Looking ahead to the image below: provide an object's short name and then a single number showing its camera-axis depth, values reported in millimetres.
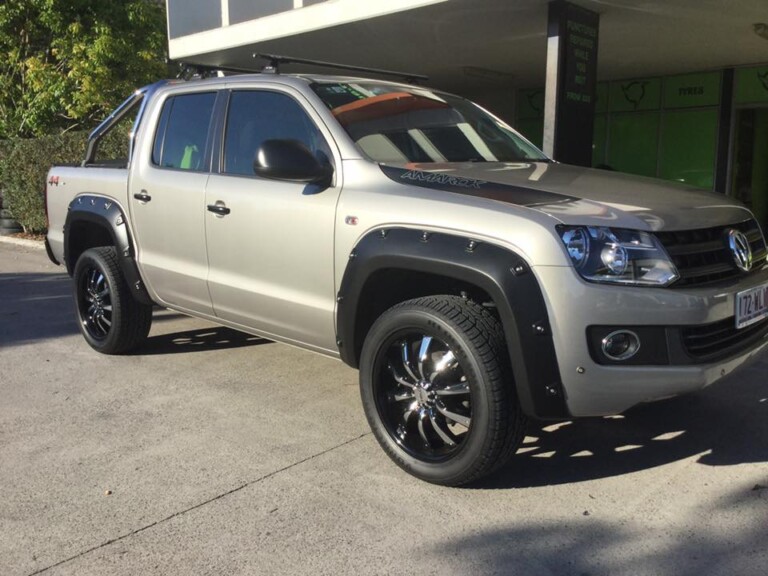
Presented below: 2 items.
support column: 8117
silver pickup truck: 2896
